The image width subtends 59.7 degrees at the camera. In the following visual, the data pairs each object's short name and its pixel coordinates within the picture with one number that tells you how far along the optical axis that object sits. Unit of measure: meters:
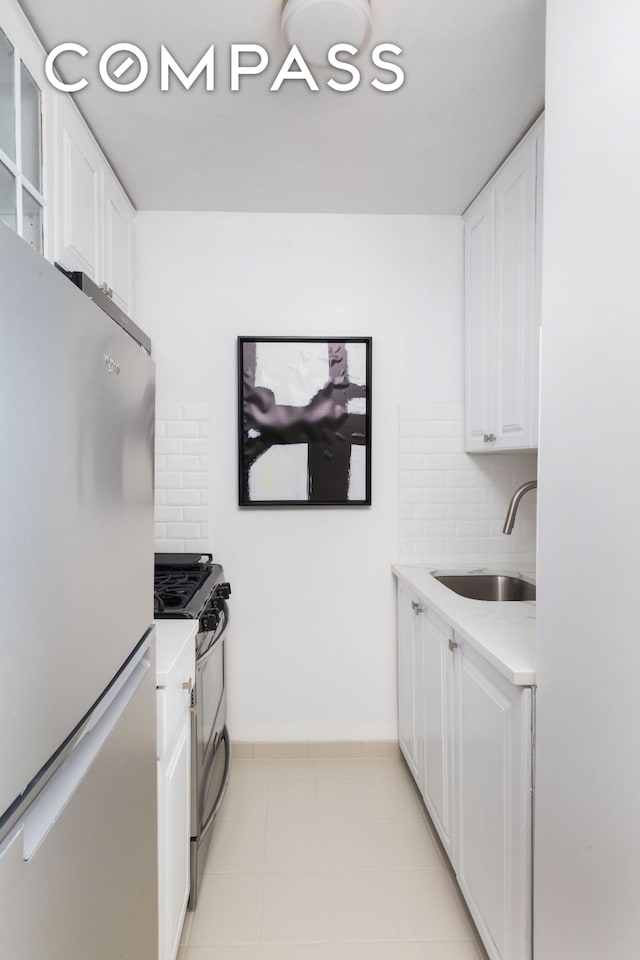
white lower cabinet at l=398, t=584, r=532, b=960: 1.22
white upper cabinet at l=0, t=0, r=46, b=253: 1.34
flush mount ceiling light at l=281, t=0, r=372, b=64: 1.31
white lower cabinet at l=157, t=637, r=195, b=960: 1.20
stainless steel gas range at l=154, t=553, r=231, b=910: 1.60
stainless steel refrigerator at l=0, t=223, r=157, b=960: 0.52
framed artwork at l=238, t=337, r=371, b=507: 2.48
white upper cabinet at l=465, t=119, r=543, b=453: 1.81
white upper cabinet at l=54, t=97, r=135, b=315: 1.62
